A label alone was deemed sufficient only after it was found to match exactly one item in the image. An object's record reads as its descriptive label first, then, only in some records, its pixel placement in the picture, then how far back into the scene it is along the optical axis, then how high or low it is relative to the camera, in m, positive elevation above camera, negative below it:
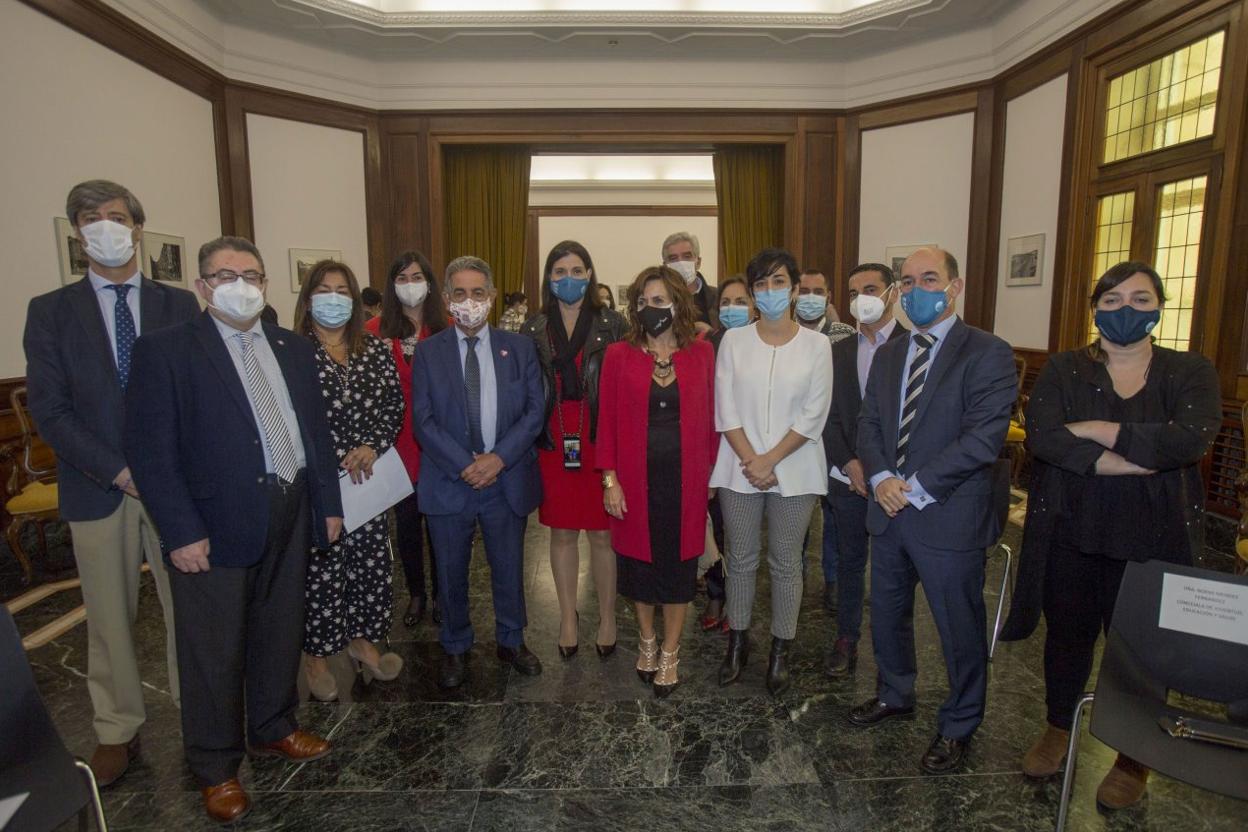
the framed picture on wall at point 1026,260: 6.10 +0.55
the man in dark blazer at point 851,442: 2.80 -0.49
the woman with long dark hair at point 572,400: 2.81 -0.33
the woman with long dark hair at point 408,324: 2.98 -0.02
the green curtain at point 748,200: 8.20 +1.47
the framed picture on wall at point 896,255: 7.32 +0.70
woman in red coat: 2.56 -0.44
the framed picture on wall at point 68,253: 4.36 +0.42
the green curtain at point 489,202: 8.11 +1.42
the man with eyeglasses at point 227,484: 1.88 -0.48
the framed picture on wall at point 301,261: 6.92 +0.59
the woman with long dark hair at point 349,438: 2.52 -0.45
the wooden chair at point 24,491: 3.80 -0.98
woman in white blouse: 2.54 -0.44
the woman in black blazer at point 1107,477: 1.96 -0.47
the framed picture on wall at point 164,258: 5.36 +0.49
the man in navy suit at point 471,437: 2.63 -0.45
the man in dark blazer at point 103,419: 2.05 -0.30
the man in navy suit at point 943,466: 2.10 -0.46
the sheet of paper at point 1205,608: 1.63 -0.70
